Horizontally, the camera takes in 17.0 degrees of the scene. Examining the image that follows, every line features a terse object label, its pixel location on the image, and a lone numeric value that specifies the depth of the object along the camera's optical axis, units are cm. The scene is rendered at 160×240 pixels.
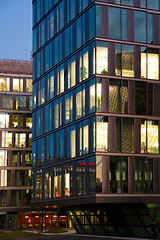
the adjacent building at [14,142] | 9531
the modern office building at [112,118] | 5231
